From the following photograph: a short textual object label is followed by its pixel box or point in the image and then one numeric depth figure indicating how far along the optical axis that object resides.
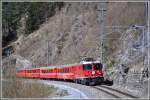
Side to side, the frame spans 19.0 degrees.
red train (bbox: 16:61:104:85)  34.69
